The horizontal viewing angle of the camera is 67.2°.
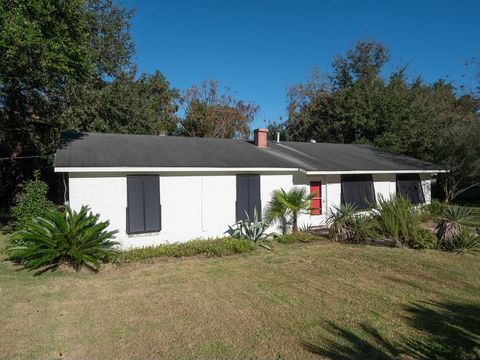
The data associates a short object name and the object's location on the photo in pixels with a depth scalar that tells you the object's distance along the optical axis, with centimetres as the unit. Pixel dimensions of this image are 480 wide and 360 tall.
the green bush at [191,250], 1004
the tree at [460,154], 2147
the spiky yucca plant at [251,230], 1241
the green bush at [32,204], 1235
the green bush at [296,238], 1283
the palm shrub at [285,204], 1305
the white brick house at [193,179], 1067
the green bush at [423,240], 1148
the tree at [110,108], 1906
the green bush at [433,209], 1784
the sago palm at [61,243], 886
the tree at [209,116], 3709
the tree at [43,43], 954
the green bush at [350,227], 1245
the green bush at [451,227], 1121
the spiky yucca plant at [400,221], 1166
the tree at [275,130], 3870
